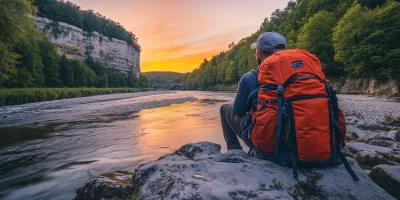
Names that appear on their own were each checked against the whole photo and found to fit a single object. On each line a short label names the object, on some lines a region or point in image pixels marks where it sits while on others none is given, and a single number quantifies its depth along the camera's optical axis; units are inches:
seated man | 111.0
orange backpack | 83.8
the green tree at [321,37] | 1619.7
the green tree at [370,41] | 1089.4
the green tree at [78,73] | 2571.4
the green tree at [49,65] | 2082.9
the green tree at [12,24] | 642.8
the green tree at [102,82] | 3167.3
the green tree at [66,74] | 2361.0
